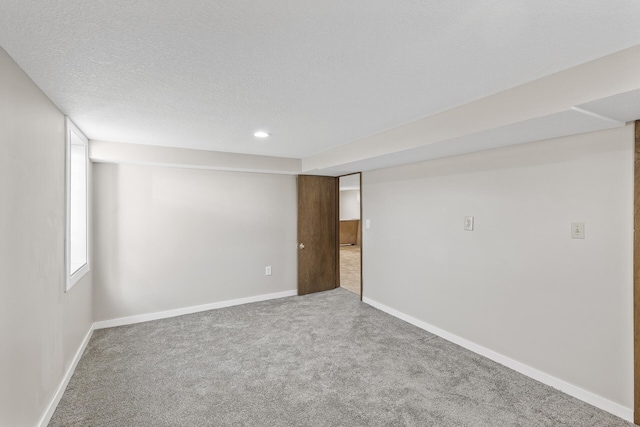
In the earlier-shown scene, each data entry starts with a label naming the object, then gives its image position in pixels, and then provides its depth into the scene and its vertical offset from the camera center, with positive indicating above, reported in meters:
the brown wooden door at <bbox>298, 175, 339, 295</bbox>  4.80 -0.37
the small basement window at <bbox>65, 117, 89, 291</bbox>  3.03 +0.07
